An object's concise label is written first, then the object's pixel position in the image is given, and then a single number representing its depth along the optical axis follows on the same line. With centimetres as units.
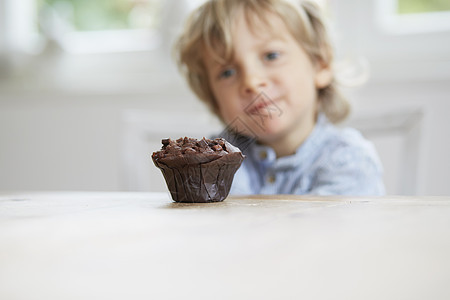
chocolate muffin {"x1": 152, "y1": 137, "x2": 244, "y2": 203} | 63
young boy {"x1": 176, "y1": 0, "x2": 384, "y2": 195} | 129
